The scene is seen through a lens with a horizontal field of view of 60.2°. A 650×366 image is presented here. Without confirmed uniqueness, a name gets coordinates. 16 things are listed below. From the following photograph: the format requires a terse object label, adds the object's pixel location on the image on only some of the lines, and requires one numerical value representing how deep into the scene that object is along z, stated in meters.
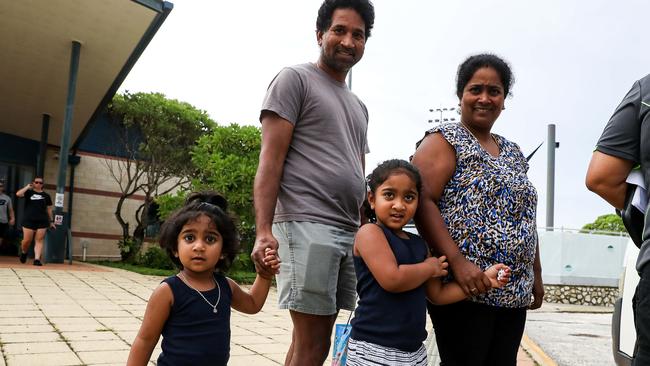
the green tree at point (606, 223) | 29.26
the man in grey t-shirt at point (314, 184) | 2.25
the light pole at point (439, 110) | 30.08
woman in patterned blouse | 2.03
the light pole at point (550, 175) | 15.53
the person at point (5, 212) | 12.31
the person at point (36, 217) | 10.51
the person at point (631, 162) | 1.49
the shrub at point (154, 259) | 13.46
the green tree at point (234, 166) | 10.72
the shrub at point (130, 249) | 15.43
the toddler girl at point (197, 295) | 2.15
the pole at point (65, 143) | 10.36
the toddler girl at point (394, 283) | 2.00
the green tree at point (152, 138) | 15.42
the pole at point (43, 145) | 14.15
